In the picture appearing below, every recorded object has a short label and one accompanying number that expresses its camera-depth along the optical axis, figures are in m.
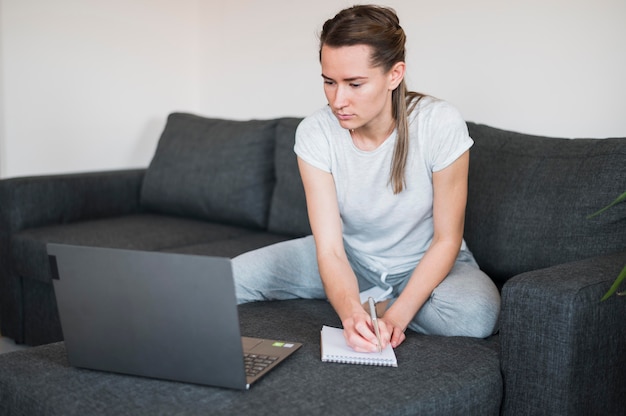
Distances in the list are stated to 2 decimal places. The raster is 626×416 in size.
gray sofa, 1.48
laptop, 1.32
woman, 1.77
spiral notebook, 1.56
